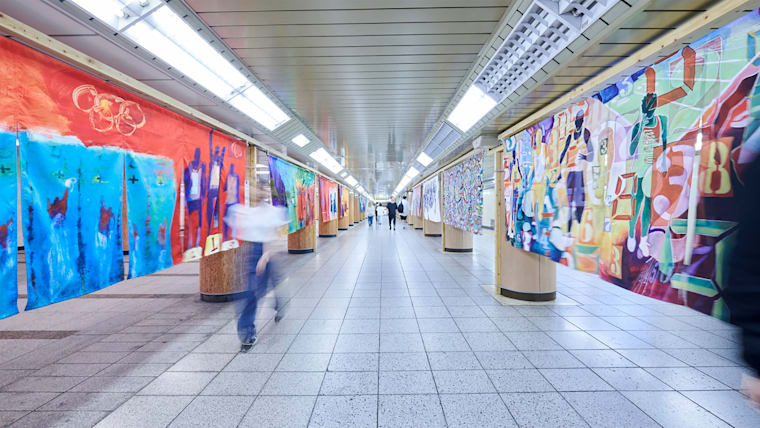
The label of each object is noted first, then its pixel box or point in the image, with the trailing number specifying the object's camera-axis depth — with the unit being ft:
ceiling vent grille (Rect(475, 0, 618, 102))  7.18
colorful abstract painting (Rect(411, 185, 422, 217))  48.30
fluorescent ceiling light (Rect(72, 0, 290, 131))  7.41
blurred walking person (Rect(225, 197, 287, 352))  10.09
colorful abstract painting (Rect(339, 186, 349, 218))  49.15
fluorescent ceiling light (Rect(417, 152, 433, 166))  27.57
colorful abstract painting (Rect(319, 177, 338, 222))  31.81
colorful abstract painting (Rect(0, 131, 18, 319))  5.05
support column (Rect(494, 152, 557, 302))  14.64
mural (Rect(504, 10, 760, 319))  4.71
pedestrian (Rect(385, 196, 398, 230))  58.06
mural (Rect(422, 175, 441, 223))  31.89
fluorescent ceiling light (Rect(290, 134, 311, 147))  19.63
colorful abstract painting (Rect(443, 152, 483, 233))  19.07
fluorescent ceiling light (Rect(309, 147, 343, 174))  25.62
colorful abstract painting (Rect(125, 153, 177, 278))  7.88
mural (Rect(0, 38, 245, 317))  5.28
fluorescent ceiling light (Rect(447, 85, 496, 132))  12.86
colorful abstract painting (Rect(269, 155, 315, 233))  17.37
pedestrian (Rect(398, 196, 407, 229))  70.64
